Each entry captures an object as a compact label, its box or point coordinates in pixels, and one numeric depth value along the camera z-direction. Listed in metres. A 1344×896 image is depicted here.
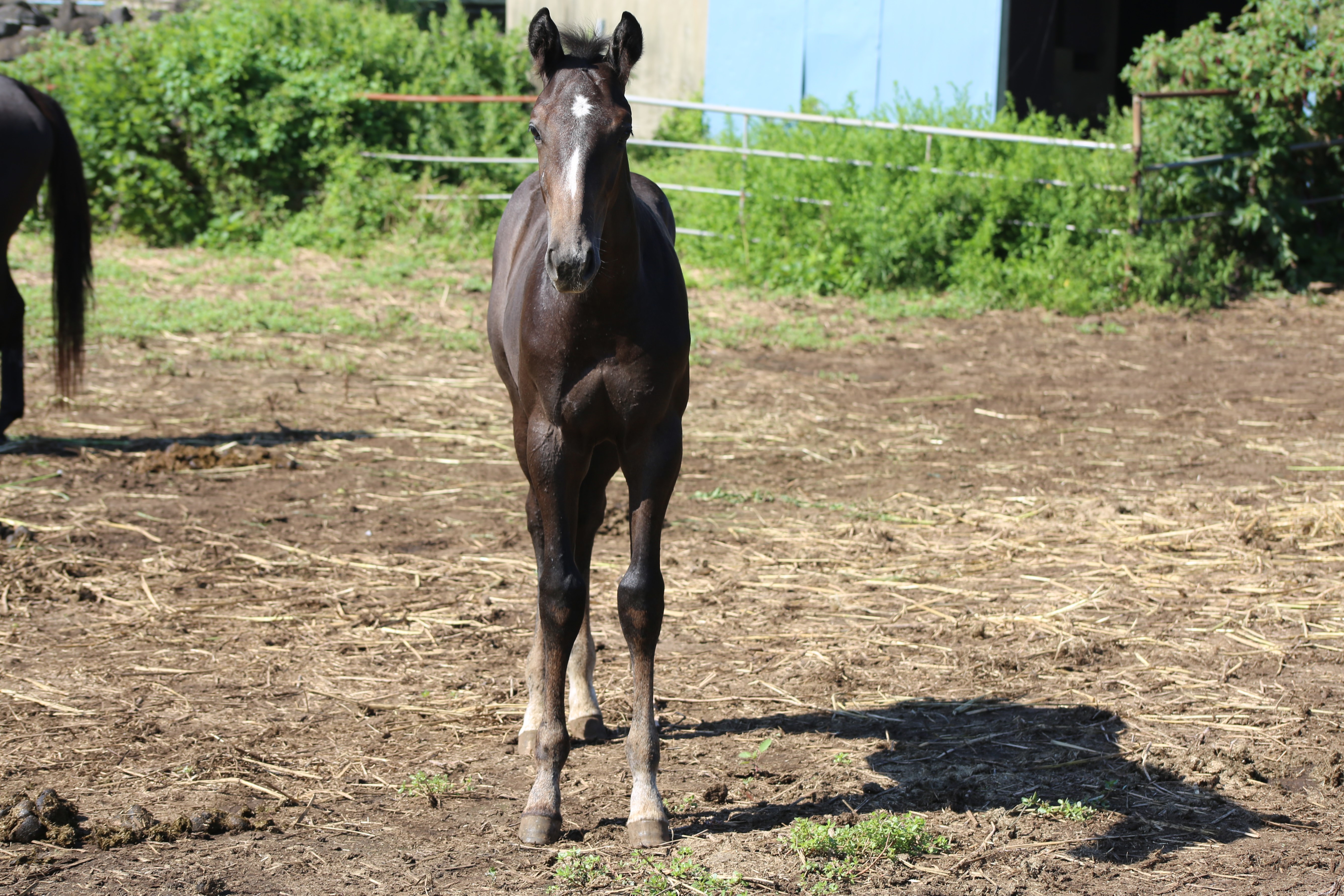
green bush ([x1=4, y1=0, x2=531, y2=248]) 28.66
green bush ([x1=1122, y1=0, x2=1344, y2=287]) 22.69
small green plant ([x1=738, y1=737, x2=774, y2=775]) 7.55
